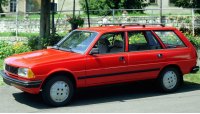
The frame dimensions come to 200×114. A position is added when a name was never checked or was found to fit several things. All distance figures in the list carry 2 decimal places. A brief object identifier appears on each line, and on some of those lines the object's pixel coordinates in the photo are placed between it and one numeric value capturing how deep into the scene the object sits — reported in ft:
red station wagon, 26.99
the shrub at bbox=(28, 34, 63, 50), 51.67
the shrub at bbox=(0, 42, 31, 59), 48.44
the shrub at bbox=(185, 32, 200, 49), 61.23
